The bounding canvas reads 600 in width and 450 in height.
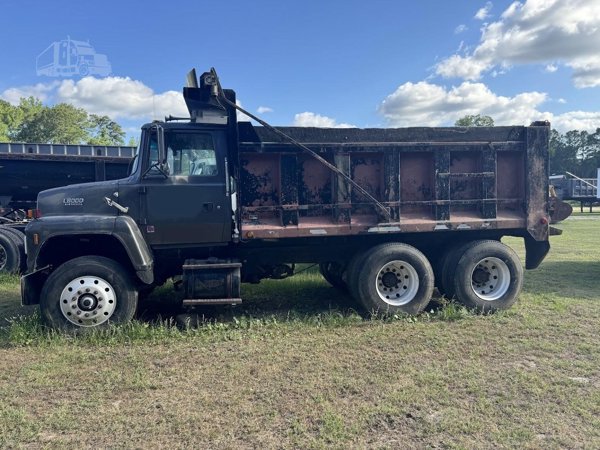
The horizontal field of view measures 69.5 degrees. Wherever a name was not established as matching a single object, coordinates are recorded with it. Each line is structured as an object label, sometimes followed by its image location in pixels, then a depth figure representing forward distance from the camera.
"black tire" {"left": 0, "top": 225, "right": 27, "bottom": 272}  8.52
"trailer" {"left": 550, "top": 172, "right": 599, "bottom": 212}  31.92
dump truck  5.11
